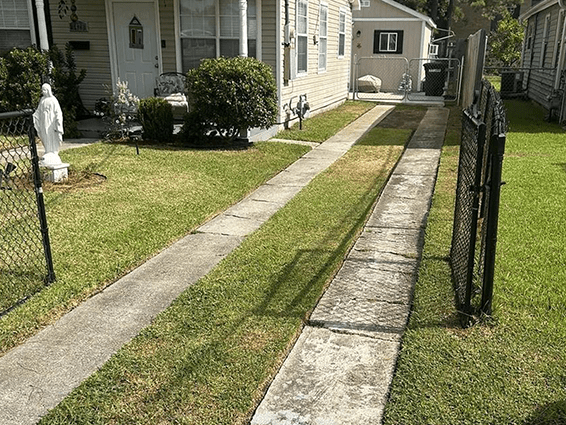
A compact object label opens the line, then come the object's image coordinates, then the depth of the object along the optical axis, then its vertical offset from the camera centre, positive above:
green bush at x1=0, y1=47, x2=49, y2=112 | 9.31 -0.29
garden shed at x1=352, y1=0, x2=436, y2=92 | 22.94 +1.06
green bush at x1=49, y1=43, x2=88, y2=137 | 9.85 -0.45
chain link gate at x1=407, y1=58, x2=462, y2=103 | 20.38 -0.73
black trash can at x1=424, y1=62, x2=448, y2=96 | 21.27 -0.61
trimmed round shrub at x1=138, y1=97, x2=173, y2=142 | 9.61 -0.96
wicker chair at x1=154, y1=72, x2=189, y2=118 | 11.05 -0.47
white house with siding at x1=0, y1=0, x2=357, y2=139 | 10.77 +0.52
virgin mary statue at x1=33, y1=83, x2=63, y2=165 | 6.62 -0.73
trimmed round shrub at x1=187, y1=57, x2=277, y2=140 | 9.16 -0.50
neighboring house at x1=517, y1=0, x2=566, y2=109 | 14.86 +0.33
